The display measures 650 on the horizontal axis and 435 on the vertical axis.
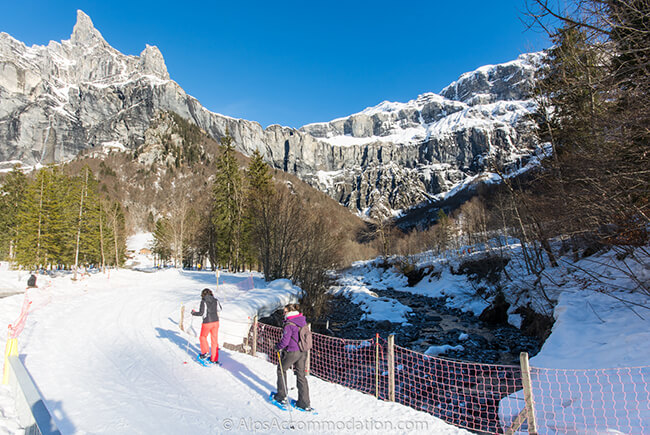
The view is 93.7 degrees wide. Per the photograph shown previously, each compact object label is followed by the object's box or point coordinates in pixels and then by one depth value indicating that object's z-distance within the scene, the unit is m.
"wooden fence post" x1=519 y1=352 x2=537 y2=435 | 4.54
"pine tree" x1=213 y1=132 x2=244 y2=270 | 31.19
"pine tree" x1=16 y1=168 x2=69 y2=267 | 25.86
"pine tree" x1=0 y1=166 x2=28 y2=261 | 37.94
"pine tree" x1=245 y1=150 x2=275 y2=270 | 23.95
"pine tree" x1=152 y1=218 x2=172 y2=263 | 44.07
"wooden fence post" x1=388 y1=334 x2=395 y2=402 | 6.00
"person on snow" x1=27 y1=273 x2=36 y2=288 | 16.30
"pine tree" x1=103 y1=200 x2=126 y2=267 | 39.22
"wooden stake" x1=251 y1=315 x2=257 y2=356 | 8.72
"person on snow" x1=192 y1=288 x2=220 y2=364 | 7.44
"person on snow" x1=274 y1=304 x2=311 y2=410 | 5.23
